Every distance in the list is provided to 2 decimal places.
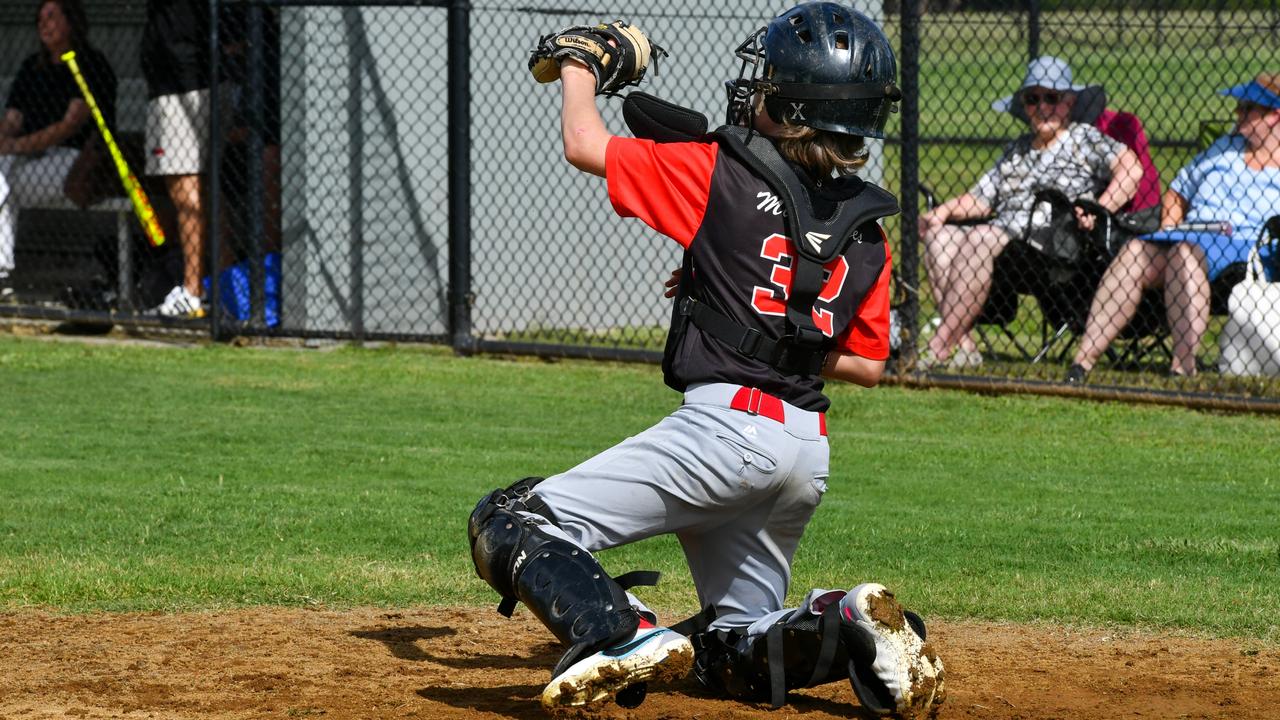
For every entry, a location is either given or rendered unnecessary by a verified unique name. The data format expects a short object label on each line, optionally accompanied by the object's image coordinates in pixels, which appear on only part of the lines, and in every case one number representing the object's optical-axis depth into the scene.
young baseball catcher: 7.43
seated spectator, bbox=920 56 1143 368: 19.64
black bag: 19.42
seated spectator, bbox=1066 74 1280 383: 18.59
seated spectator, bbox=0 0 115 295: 23.42
